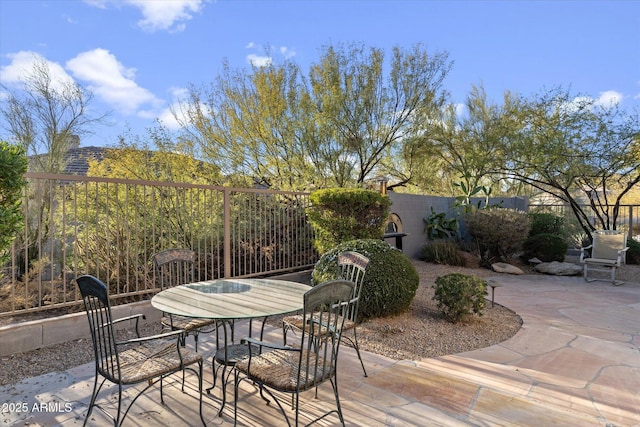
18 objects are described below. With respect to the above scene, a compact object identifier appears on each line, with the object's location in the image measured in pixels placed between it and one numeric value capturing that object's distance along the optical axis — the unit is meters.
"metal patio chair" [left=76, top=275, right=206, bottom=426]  1.92
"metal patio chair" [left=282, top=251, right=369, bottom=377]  2.91
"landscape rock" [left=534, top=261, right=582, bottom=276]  7.48
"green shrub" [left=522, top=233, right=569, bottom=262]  8.39
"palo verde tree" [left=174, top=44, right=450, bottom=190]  8.32
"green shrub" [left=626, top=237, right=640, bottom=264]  8.45
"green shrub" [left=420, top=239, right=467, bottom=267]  8.13
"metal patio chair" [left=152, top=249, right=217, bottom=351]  3.01
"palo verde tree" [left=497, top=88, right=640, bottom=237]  7.82
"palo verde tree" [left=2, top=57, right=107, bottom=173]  7.79
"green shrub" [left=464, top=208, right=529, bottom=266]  7.95
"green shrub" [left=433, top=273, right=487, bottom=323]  3.99
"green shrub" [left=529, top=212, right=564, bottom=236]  9.25
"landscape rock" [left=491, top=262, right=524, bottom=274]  7.63
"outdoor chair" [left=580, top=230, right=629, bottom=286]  6.83
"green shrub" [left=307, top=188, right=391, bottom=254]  5.56
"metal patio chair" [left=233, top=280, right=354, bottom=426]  1.88
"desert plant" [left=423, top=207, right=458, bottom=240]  9.19
